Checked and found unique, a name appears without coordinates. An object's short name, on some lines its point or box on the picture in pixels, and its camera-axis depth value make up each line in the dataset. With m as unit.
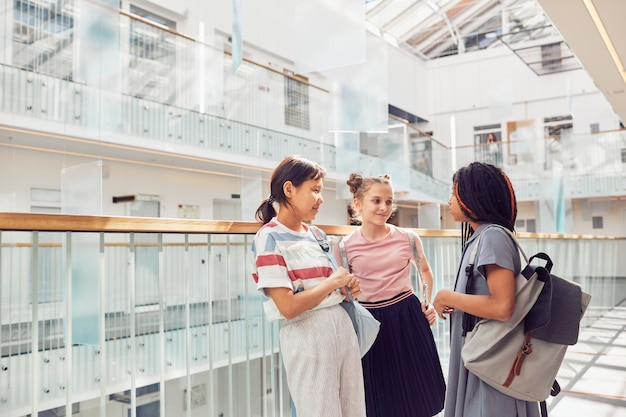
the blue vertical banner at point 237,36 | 4.07
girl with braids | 1.66
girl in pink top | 2.24
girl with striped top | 1.65
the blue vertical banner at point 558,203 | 10.04
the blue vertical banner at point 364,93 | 4.13
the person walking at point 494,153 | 16.86
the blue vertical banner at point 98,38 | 3.83
